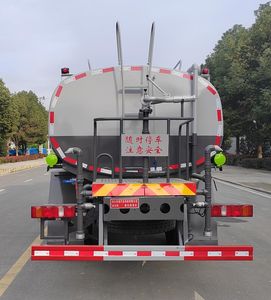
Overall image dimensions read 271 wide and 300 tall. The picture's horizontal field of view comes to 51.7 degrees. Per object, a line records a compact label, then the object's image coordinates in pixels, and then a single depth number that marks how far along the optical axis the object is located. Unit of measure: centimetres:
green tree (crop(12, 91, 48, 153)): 4579
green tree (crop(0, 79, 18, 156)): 2652
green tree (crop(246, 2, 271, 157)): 1956
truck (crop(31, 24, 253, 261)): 328
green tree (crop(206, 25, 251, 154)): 2278
